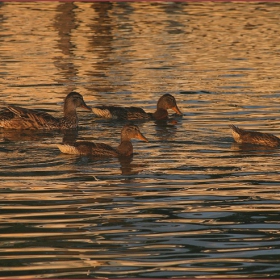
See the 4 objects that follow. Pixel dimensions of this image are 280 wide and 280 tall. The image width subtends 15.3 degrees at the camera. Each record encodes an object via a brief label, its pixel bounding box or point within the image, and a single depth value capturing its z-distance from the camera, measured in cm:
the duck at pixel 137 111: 2297
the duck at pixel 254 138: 1941
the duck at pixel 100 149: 1825
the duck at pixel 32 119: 2211
